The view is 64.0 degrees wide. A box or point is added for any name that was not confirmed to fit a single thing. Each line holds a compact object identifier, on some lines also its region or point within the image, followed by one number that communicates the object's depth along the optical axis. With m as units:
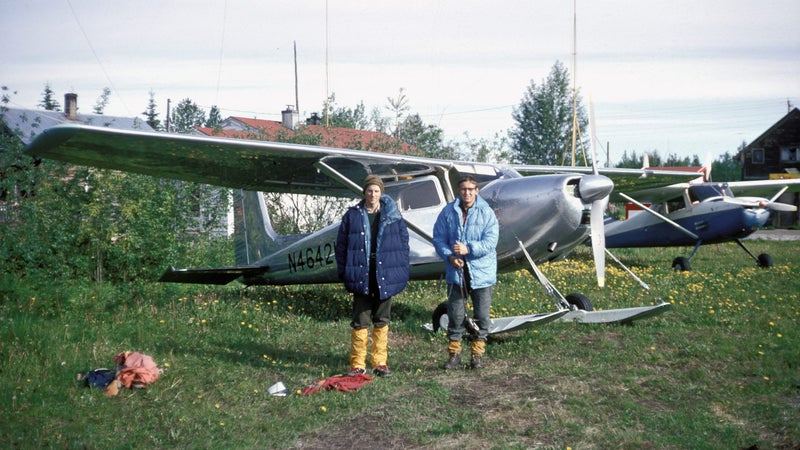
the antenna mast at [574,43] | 18.75
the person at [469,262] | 6.09
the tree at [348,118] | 23.28
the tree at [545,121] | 58.09
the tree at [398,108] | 21.52
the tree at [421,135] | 21.22
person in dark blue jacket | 5.86
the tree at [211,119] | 43.78
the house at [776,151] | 52.47
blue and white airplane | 15.92
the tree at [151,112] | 57.14
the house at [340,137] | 18.58
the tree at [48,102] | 24.70
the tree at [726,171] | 67.31
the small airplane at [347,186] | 7.11
